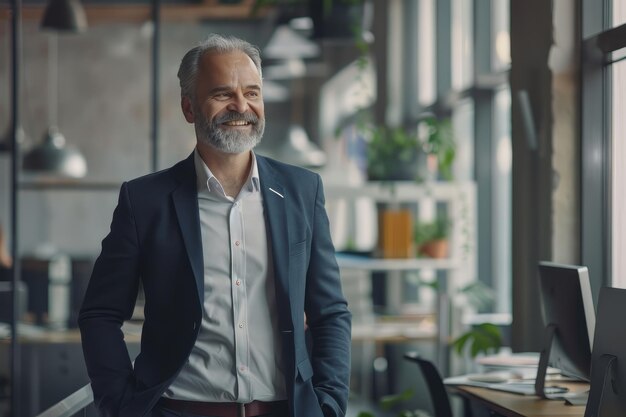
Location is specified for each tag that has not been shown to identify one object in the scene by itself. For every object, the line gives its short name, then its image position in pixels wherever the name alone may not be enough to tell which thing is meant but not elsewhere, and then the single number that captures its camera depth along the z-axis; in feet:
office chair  19.91
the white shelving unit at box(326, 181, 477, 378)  33.81
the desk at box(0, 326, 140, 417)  20.83
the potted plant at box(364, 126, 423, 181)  33.97
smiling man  11.90
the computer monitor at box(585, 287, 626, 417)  14.83
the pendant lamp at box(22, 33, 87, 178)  42.91
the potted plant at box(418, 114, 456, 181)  32.76
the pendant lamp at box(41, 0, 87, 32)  41.76
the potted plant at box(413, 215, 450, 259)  34.24
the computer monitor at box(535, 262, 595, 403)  17.28
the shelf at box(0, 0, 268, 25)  55.20
